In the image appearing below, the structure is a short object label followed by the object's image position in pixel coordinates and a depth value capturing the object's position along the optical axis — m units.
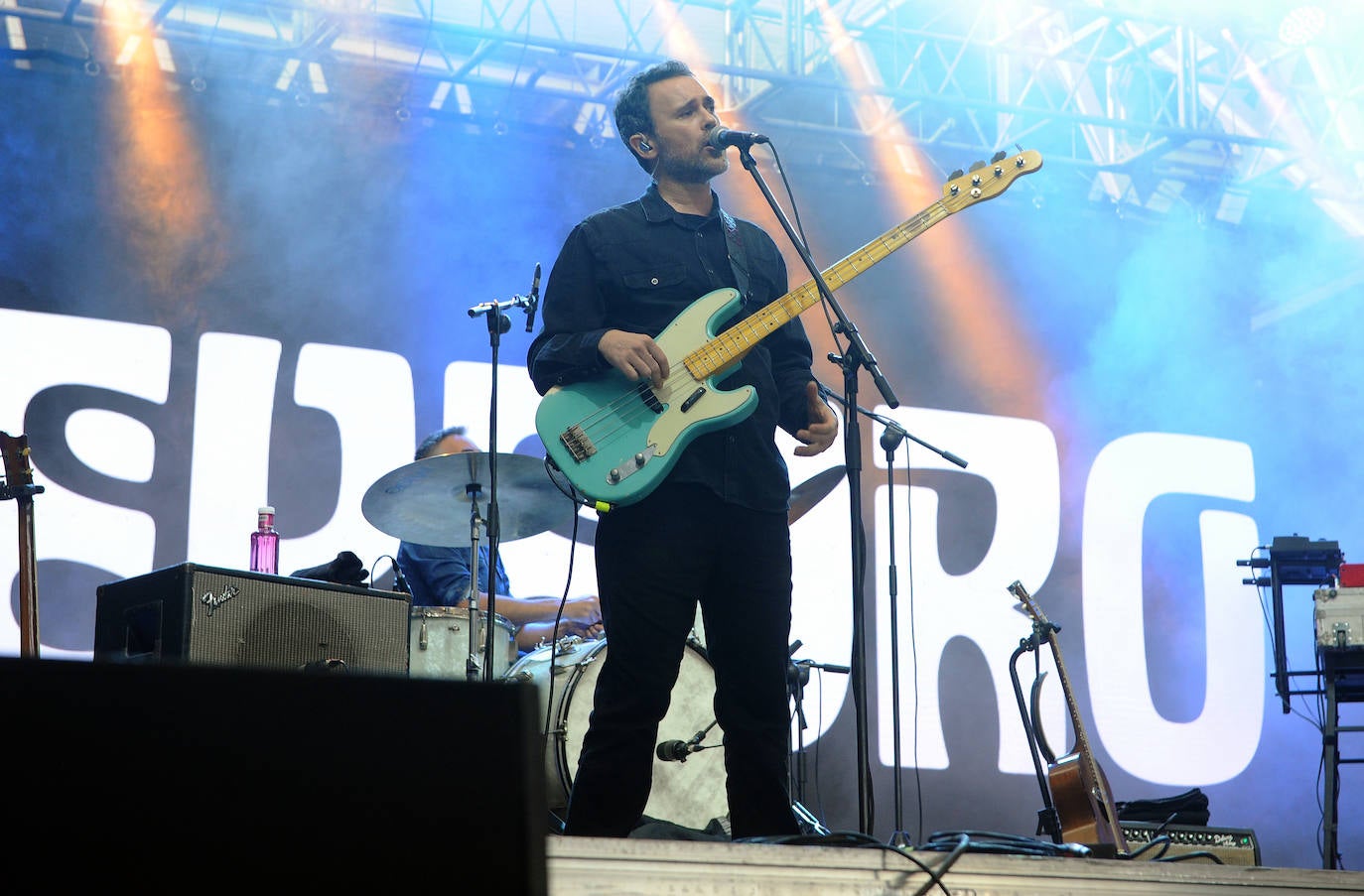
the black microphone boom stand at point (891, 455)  3.75
